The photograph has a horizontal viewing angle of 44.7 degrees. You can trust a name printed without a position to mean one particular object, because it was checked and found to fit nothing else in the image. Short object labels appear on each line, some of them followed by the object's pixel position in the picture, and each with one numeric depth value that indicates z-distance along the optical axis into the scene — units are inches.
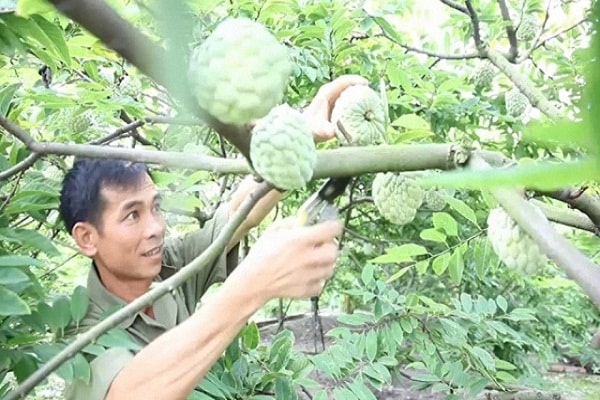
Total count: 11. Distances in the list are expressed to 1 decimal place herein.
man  51.4
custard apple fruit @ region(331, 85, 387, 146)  37.3
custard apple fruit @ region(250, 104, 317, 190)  24.9
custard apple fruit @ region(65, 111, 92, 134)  76.1
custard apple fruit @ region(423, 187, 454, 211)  73.6
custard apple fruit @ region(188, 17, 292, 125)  20.4
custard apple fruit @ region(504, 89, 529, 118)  97.6
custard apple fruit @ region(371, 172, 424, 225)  45.0
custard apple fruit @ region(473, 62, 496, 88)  112.7
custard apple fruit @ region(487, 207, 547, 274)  33.4
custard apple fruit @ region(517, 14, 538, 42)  103.1
